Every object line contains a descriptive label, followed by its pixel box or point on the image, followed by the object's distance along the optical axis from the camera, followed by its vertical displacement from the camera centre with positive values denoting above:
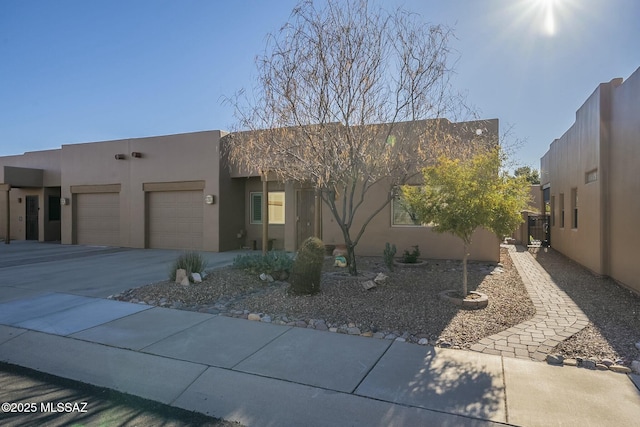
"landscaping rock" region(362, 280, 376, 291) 7.84 -1.40
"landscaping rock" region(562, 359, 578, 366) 4.54 -1.68
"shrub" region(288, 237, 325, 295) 7.30 -1.01
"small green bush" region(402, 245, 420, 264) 11.39 -1.25
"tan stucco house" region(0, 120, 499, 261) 13.31 +0.38
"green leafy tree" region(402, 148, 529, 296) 6.51 +0.24
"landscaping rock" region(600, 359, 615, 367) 4.48 -1.66
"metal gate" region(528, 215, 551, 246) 18.02 -0.79
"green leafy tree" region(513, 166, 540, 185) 38.37 +3.15
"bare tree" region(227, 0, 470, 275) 7.62 +1.84
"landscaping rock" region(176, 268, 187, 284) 8.53 -1.30
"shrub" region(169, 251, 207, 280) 8.77 -1.13
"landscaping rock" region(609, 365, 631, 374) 4.32 -1.68
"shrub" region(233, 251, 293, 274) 9.24 -1.16
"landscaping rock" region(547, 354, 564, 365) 4.57 -1.67
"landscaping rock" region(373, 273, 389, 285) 8.36 -1.38
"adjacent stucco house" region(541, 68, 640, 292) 7.90 +0.70
